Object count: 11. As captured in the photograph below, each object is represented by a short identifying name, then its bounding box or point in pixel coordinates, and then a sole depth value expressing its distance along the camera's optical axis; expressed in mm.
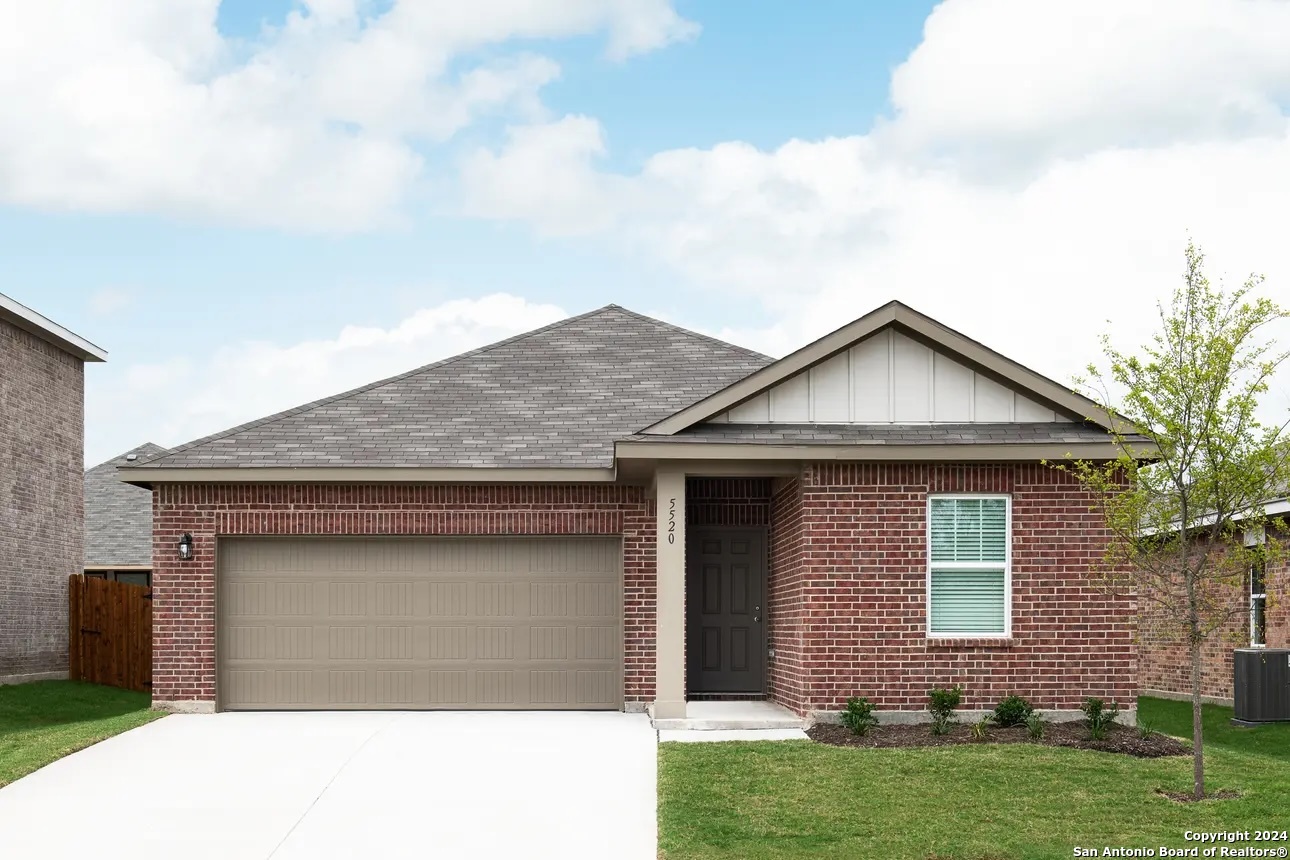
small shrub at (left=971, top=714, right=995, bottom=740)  13344
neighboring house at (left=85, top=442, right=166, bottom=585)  29438
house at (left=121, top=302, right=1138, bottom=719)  14531
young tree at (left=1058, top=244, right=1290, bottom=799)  10906
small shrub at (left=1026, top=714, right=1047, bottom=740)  13320
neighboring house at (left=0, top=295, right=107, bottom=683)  23047
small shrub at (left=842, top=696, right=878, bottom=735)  13672
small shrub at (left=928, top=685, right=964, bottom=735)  13898
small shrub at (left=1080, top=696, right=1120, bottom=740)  13457
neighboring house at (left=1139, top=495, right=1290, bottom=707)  19203
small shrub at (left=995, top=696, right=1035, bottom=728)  14031
